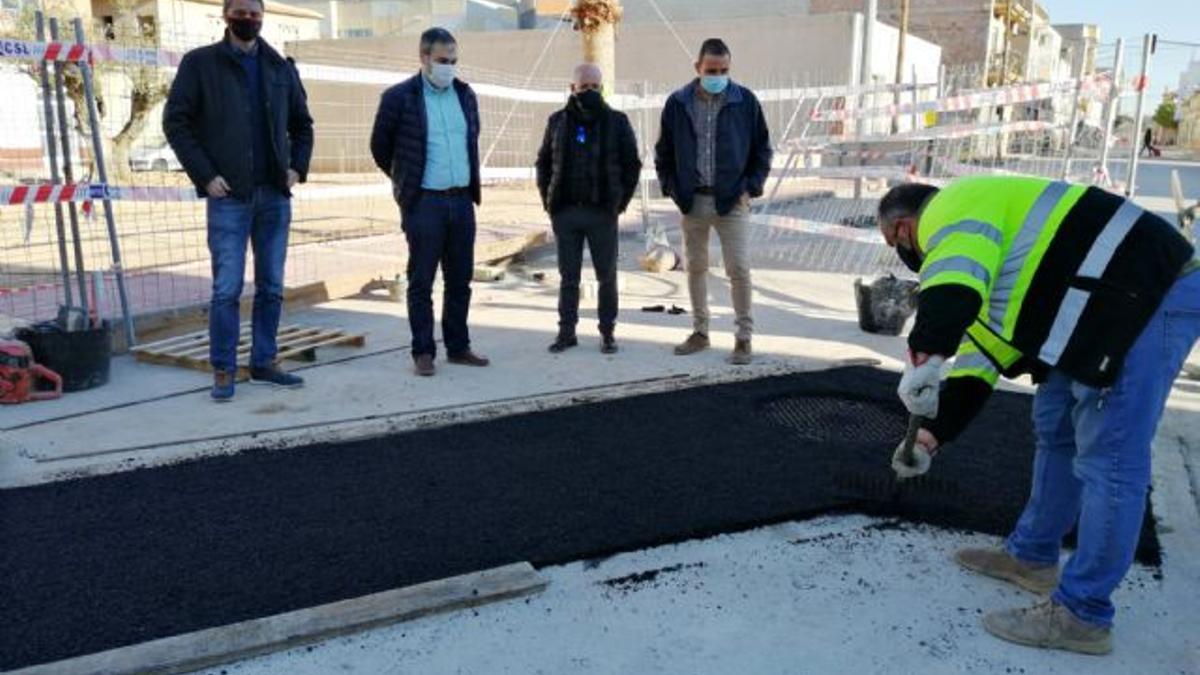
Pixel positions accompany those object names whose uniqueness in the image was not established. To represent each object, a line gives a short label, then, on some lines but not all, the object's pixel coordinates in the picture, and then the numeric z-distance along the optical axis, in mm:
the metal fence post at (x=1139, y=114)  6641
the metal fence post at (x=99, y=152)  5223
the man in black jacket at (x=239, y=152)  4707
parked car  18172
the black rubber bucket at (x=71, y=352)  5031
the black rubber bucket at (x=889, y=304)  6520
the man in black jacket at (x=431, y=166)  5309
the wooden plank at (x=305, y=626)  2471
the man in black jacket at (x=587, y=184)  5820
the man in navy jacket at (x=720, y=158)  5684
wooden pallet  5602
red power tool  4848
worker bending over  2459
